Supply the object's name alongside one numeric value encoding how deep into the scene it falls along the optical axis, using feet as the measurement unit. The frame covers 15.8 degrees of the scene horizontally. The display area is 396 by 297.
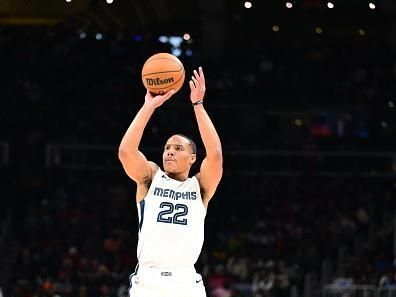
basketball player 34.87
